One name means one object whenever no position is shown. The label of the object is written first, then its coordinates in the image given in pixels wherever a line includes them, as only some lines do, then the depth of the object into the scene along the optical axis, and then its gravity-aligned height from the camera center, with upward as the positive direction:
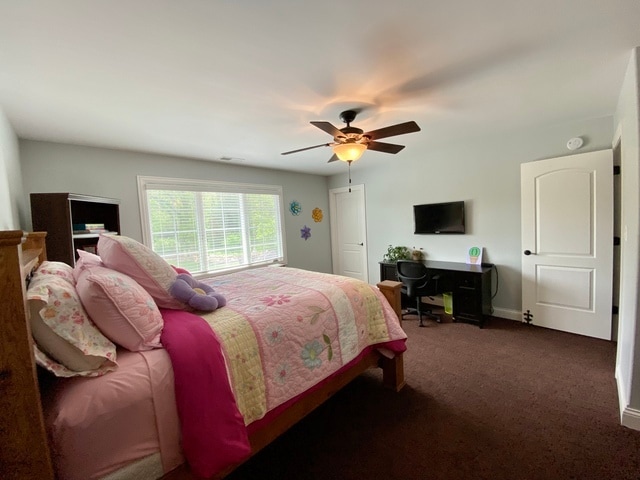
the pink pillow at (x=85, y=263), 1.39 -0.13
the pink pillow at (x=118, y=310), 1.15 -0.32
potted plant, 4.43 -0.53
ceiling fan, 2.11 +0.70
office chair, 3.50 -0.78
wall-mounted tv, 3.88 +0.02
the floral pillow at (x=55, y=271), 1.27 -0.15
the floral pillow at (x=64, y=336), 0.96 -0.36
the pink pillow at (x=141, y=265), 1.47 -0.16
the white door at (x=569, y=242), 2.82 -0.33
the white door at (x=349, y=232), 5.20 -0.15
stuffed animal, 1.56 -0.38
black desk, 3.38 -0.89
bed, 0.80 -0.63
